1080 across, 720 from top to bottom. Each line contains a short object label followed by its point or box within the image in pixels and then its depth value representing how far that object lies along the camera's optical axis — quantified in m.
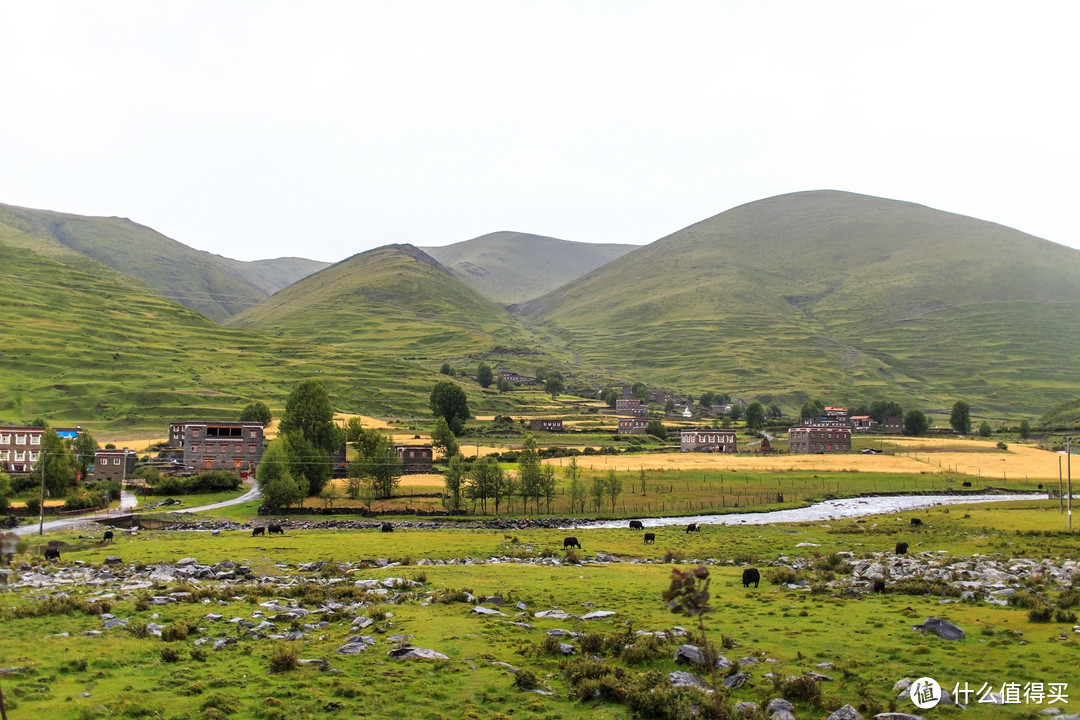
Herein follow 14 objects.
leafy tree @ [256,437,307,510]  86.38
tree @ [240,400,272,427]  155.88
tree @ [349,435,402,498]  95.31
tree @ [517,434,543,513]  86.75
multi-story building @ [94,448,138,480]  109.19
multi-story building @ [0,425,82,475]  111.94
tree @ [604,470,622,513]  86.25
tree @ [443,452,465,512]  85.88
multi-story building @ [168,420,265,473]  122.88
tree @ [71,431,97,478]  112.69
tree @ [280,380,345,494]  106.69
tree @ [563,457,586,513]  88.38
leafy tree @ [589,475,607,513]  84.88
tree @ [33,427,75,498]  91.81
